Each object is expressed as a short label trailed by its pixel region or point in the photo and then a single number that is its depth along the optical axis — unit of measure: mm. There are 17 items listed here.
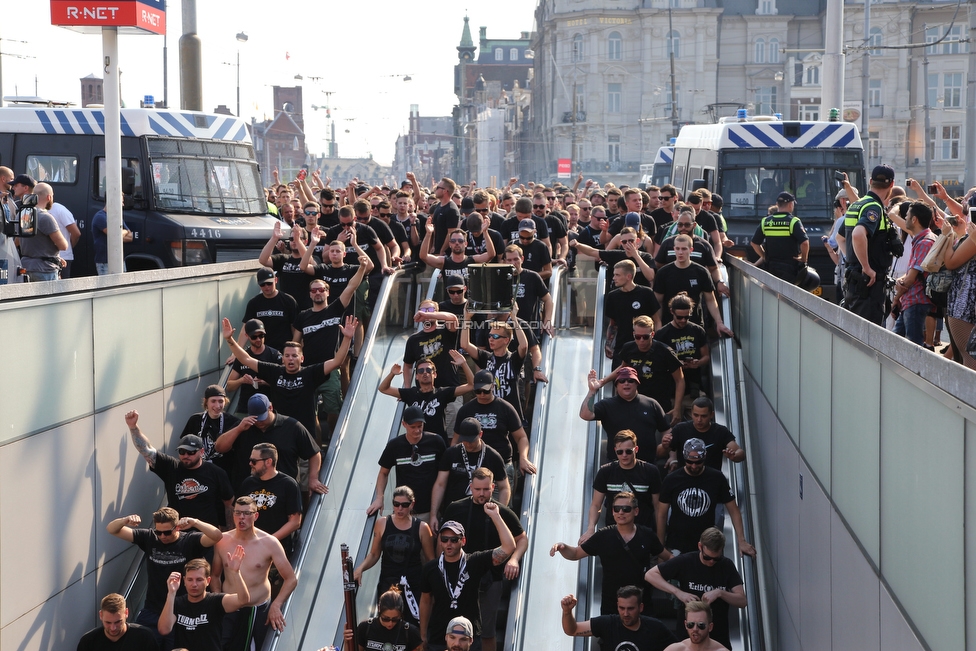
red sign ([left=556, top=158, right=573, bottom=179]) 84500
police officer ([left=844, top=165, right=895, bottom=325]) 10773
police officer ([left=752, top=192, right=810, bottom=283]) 14242
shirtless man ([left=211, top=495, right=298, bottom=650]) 9602
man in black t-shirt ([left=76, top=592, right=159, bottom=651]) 9164
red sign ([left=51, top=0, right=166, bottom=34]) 10906
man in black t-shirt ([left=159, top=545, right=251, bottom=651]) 9297
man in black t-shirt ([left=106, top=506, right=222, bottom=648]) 9844
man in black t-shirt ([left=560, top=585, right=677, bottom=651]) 8633
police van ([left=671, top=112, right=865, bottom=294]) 18266
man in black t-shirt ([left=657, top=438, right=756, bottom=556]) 9492
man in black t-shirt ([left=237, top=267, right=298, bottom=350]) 12766
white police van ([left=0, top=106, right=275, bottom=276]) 16516
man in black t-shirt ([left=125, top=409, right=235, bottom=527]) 10398
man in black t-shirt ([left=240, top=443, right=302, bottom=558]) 10258
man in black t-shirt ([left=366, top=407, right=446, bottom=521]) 10398
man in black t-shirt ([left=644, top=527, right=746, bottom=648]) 8852
